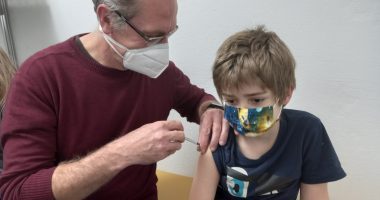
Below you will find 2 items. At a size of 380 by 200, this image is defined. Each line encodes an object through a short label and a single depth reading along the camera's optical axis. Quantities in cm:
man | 101
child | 107
